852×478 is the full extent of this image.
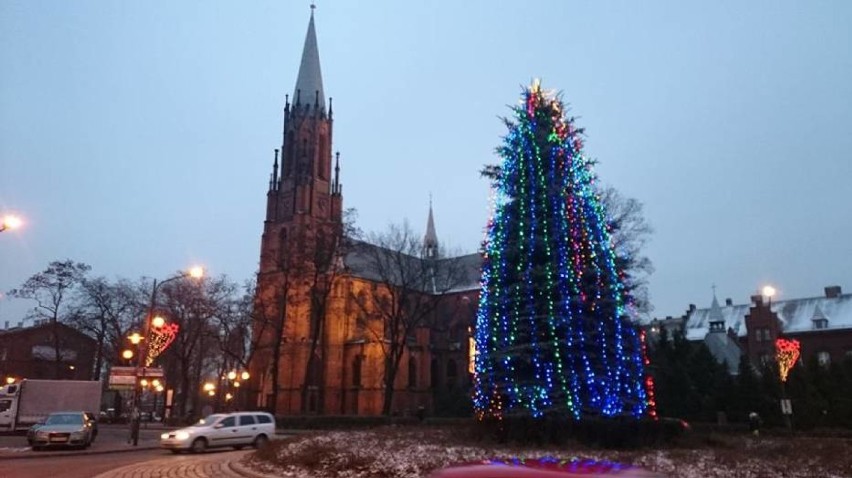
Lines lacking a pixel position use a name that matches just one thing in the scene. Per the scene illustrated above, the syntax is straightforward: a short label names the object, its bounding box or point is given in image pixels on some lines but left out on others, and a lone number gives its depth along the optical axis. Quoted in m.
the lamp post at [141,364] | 28.25
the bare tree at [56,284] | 54.25
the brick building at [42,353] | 69.19
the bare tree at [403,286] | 50.12
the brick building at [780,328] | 62.56
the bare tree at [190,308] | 52.59
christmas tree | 20.00
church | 51.09
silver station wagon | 25.02
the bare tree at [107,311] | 56.81
